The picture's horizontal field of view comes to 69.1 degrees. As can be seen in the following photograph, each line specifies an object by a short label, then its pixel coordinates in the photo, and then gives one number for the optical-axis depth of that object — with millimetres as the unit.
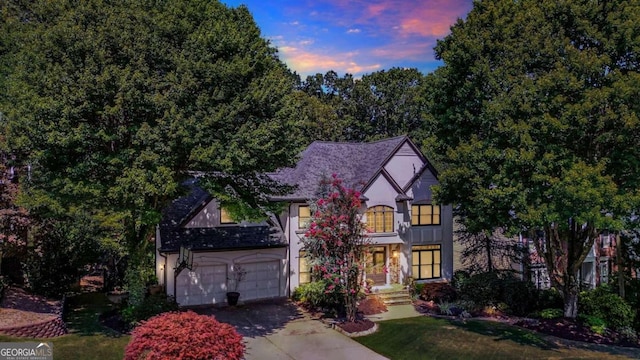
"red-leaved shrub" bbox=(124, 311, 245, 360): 12375
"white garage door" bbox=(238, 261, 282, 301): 24578
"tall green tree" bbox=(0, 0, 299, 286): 15648
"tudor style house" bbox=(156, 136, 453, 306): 23438
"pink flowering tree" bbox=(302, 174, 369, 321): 20359
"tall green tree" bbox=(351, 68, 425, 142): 56750
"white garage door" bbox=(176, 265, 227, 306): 22828
